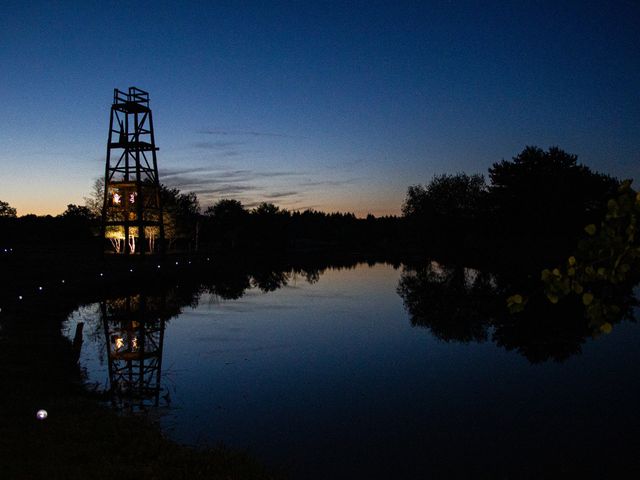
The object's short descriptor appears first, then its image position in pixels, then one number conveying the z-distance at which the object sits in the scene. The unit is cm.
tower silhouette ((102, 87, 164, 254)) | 4638
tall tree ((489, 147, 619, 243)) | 6066
